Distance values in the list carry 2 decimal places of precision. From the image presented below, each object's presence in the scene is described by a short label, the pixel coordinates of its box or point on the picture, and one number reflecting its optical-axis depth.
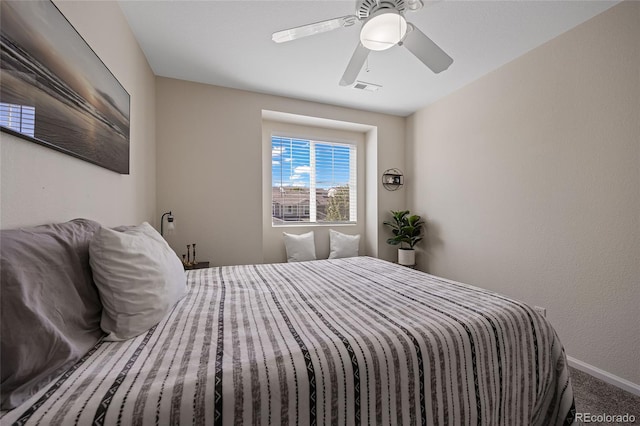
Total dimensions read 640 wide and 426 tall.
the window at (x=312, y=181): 3.57
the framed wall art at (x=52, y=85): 0.82
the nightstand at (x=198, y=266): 2.45
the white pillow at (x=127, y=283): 0.88
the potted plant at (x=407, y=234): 3.43
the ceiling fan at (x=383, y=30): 1.33
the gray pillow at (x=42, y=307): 0.57
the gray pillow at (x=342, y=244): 3.60
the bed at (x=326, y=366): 0.62
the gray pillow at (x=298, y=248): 3.34
